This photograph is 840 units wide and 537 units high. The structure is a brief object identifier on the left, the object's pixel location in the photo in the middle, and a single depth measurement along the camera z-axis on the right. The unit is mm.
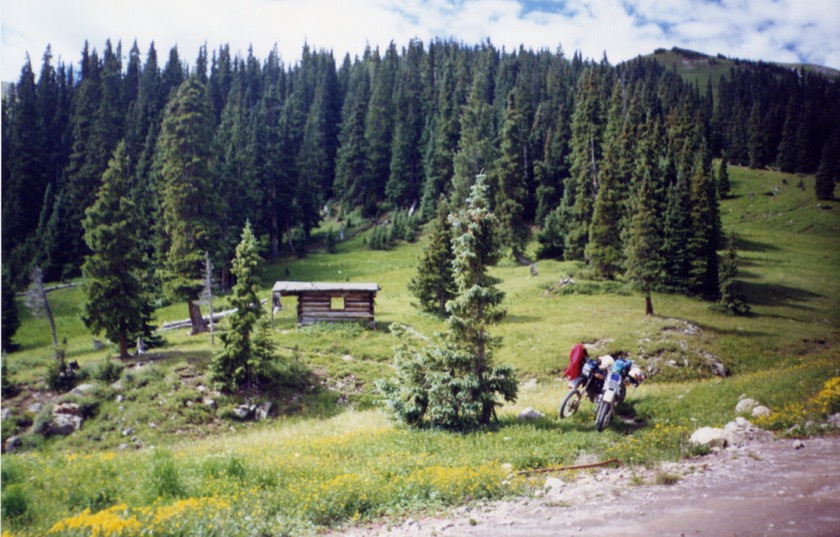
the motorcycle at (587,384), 14539
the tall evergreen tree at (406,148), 81812
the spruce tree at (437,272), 35656
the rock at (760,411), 13141
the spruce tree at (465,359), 14102
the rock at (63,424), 16406
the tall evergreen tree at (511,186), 48000
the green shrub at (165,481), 8820
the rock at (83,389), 19297
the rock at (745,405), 13703
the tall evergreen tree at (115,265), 22812
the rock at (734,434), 11742
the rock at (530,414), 14782
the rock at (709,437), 11578
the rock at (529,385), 23128
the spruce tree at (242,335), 22312
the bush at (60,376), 18094
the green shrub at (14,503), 7672
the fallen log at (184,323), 34697
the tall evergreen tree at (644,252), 30859
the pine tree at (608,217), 41156
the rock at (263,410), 21656
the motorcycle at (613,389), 13383
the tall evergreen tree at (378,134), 85625
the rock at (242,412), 21266
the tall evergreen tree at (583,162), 48750
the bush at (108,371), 20786
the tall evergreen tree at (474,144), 53906
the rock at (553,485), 9586
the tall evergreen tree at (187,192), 32031
